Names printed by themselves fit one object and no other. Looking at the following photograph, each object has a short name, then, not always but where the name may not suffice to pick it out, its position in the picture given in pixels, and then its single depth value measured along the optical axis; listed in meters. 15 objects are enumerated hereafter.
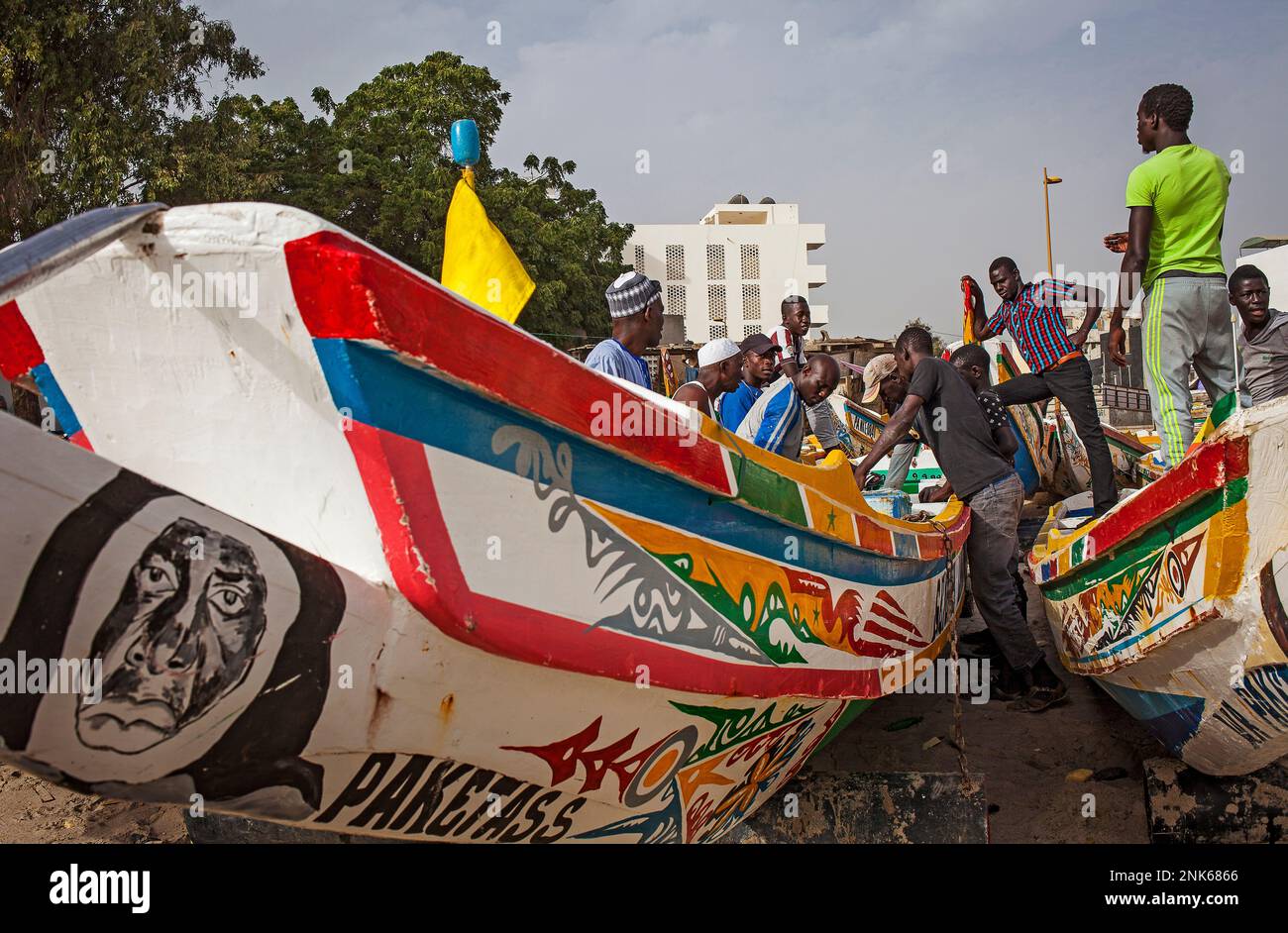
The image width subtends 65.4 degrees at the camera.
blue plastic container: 4.91
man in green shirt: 4.04
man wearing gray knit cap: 4.05
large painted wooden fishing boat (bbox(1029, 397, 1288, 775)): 2.84
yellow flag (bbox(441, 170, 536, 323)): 4.97
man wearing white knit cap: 5.90
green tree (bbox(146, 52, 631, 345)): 17.95
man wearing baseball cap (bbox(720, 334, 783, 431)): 5.74
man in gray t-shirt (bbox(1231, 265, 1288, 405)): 5.34
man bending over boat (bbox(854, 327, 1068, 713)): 4.82
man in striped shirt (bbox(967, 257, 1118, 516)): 5.16
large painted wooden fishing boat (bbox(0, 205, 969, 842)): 1.44
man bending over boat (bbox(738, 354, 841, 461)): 4.60
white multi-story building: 41.34
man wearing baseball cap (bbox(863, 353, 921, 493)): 7.30
